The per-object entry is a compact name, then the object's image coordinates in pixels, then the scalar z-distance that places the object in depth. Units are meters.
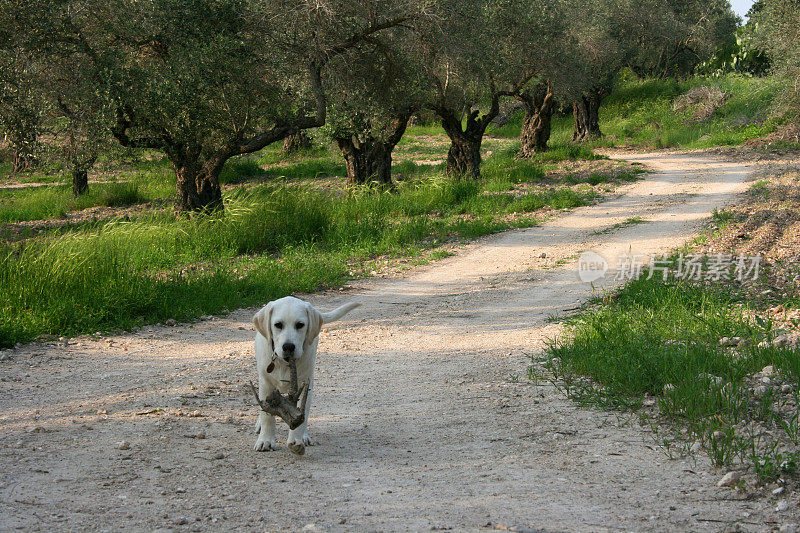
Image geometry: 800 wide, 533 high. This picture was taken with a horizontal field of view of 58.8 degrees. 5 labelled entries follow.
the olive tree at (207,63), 10.98
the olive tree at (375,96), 13.59
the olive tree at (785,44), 17.31
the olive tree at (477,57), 13.34
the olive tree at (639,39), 24.89
